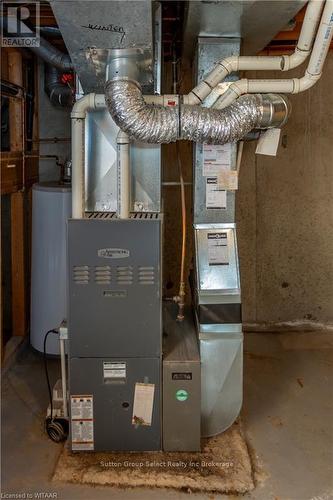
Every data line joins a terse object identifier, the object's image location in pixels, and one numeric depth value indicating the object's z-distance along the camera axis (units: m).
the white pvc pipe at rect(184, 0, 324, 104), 2.19
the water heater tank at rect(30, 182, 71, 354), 3.05
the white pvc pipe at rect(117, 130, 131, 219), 2.18
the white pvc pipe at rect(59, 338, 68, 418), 2.27
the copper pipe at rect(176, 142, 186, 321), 2.47
